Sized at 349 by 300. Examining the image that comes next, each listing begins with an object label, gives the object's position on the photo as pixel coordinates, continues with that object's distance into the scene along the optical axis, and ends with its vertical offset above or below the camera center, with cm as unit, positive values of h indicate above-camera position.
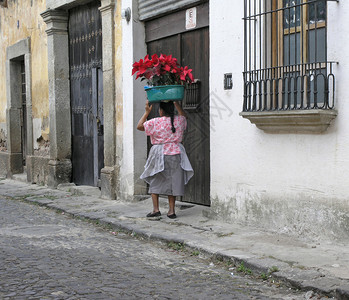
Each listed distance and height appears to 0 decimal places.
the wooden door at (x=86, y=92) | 986 +58
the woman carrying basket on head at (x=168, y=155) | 687 -37
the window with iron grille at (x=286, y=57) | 530 +66
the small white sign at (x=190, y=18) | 747 +138
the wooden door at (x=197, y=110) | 737 +18
